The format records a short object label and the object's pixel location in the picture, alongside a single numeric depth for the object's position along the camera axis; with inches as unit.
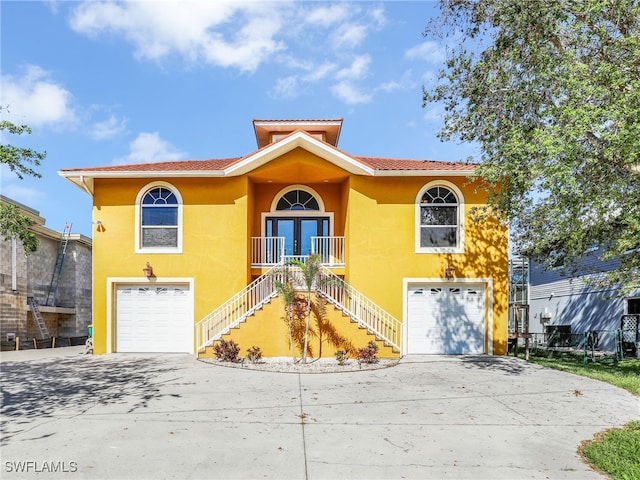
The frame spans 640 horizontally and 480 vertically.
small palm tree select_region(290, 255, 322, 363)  458.6
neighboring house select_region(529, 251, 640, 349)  688.4
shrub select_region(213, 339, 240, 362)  454.9
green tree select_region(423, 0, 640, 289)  331.6
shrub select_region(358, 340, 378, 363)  449.4
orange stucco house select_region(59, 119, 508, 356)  534.6
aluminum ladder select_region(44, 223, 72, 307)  793.1
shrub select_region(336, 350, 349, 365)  448.5
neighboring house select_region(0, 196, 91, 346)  656.4
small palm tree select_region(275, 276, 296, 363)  461.1
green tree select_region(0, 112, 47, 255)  430.3
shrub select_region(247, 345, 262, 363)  451.8
